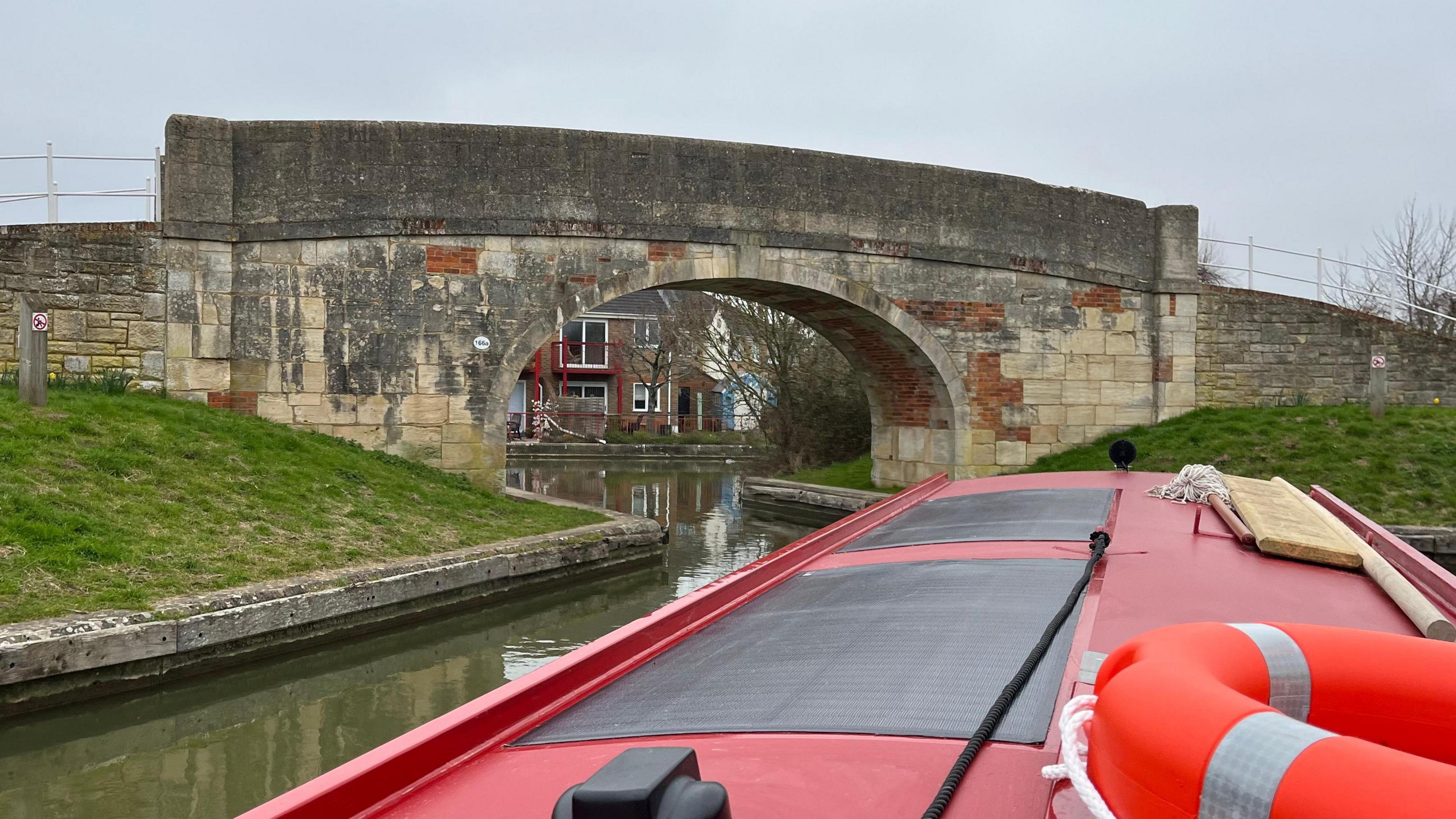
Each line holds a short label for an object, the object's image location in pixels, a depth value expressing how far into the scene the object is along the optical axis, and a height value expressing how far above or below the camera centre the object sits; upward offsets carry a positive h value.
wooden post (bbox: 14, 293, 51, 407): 7.66 +0.19
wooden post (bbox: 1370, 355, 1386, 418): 11.65 +0.04
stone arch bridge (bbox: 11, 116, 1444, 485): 9.66 +1.25
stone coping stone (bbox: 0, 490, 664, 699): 4.60 -1.23
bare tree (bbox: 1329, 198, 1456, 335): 19.11 +2.26
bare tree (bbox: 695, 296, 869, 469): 17.44 -0.03
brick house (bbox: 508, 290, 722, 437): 33.44 +0.43
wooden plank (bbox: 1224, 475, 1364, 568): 3.09 -0.45
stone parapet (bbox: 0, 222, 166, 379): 9.14 +0.85
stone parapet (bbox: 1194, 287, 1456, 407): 13.02 +0.53
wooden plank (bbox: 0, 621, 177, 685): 4.45 -1.20
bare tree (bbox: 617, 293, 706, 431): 27.02 +1.05
